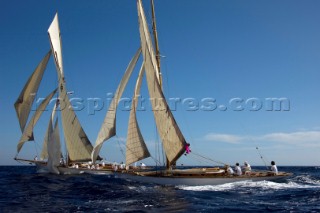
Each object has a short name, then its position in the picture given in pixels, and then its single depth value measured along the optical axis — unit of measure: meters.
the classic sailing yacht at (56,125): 42.34
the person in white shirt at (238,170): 31.16
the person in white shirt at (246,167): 32.52
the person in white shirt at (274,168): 32.34
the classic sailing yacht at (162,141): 30.59
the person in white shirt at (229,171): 31.08
